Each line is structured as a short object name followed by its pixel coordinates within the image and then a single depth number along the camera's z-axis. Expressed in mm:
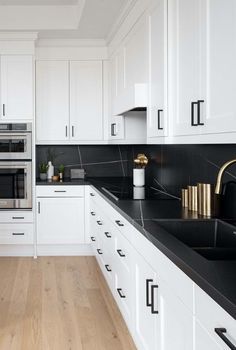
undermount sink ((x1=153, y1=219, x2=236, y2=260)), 2518
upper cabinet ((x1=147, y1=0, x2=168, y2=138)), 3020
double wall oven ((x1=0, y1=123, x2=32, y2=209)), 5473
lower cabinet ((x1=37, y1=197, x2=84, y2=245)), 5539
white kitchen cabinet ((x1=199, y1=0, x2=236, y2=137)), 1985
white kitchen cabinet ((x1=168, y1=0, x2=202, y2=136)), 2443
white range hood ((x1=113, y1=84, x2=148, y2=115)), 3586
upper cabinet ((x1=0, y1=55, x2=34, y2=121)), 5441
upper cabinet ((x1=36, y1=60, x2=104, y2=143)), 5719
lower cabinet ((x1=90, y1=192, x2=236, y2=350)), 1413
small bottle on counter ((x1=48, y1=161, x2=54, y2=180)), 5880
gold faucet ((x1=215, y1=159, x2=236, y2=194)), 2479
